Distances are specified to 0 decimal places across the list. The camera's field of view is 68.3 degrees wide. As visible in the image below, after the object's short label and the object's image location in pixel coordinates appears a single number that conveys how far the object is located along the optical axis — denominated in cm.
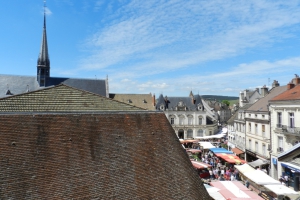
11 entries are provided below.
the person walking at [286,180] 1967
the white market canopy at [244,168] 1872
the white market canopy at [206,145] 3156
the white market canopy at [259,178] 1571
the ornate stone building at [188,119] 5269
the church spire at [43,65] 4384
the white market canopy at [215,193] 1287
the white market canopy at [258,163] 2342
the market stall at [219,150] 2788
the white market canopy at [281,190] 1372
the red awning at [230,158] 2336
